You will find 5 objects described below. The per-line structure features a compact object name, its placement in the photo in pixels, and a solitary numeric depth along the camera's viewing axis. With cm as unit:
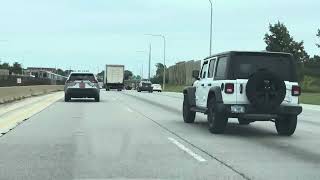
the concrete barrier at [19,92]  3400
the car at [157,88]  9094
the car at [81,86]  3584
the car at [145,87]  8194
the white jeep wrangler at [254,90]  1552
